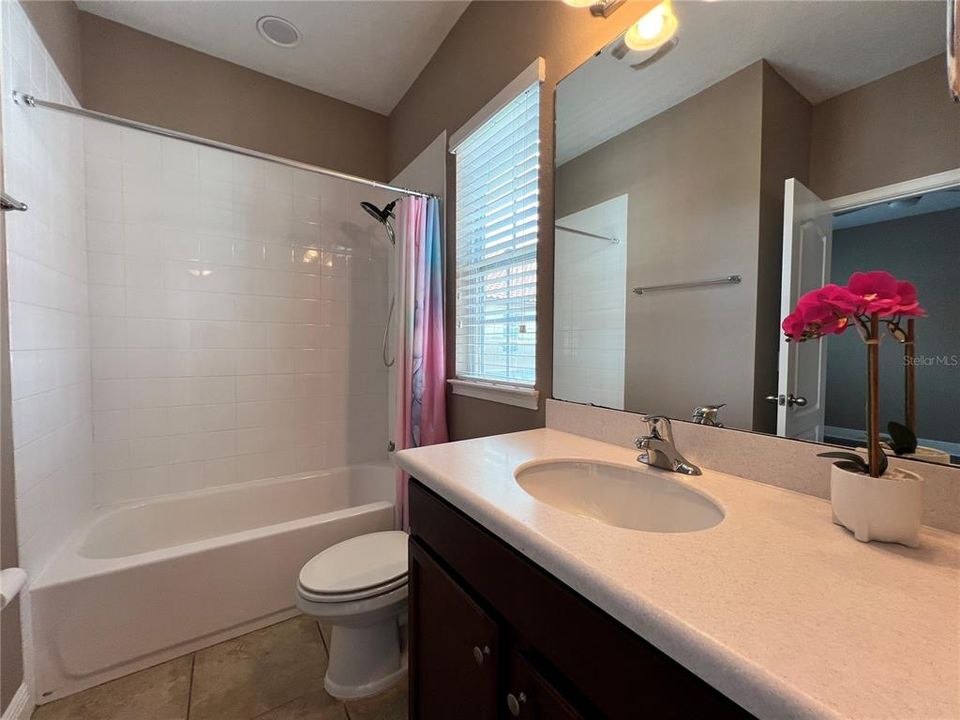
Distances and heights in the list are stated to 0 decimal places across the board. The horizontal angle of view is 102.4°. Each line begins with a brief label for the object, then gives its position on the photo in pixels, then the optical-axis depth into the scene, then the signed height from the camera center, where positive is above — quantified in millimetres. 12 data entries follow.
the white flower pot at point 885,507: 540 -218
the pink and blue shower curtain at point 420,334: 1819 +82
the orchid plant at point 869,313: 570 +63
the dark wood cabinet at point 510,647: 453 -449
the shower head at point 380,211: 2184 +799
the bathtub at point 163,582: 1296 -891
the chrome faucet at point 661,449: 885 -230
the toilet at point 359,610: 1247 -841
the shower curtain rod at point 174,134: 1340 +866
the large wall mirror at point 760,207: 645 +318
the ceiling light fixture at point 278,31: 1807 +1546
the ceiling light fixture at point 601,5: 1104 +1005
